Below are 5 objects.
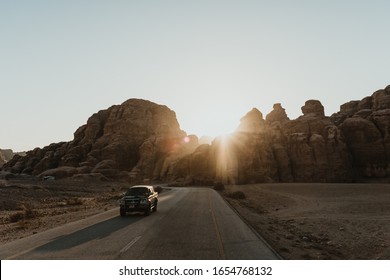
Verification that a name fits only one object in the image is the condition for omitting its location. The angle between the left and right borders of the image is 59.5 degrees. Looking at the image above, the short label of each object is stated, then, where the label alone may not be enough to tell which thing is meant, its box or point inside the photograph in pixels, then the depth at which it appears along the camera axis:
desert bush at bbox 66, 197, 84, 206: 35.62
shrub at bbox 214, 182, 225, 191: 67.35
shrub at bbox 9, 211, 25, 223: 23.22
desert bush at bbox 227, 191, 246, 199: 47.76
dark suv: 23.45
